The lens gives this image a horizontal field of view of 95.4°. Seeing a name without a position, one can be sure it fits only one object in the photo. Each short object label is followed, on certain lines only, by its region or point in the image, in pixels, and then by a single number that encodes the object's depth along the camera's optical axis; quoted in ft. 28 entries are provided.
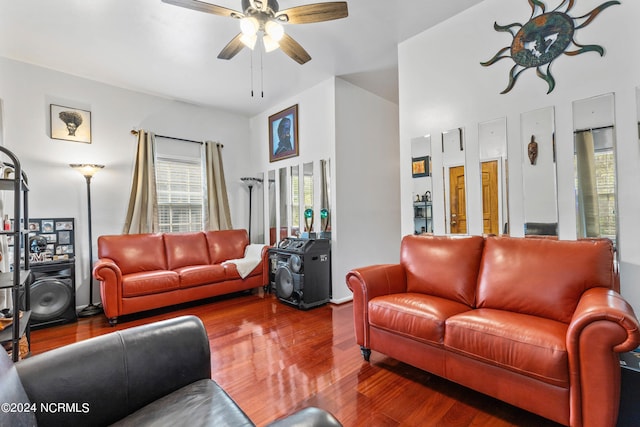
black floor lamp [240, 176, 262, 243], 16.57
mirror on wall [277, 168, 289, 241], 14.83
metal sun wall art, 6.63
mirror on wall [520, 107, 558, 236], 6.99
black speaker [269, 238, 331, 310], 11.52
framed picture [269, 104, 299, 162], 14.35
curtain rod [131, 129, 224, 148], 13.11
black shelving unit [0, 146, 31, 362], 5.98
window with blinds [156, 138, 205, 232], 14.17
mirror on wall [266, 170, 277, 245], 15.60
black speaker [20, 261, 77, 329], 9.77
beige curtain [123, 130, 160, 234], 12.94
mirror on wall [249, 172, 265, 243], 17.02
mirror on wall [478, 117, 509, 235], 7.73
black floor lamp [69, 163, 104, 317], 11.14
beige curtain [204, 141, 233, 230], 15.28
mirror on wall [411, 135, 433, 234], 9.31
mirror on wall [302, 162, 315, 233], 13.58
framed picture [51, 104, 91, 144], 11.41
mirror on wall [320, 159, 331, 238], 12.76
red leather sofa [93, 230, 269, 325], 10.23
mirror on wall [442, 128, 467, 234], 8.50
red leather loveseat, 4.33
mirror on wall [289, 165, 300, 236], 14.28
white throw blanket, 13.07
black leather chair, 3.19
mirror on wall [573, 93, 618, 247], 6.27
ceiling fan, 6.19
